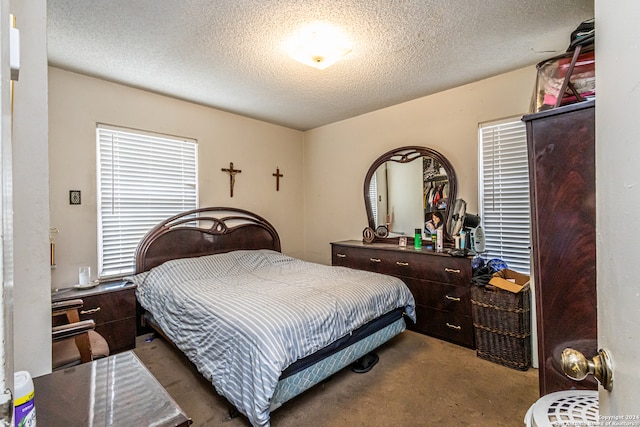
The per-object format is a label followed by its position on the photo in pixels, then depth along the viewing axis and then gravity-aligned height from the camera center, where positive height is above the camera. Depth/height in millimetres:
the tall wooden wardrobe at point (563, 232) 978 -76
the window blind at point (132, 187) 2998 +304
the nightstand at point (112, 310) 2524 -828
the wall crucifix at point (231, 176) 3930 +507
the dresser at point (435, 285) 2775 -723
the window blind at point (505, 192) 2814 +182
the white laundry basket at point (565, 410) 864 -616
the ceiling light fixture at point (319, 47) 2174 +1272
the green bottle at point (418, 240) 3342 -317
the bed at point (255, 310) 1739 -691
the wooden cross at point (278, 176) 4493 +561
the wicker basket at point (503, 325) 2412 -956
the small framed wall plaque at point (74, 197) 2795 +178
